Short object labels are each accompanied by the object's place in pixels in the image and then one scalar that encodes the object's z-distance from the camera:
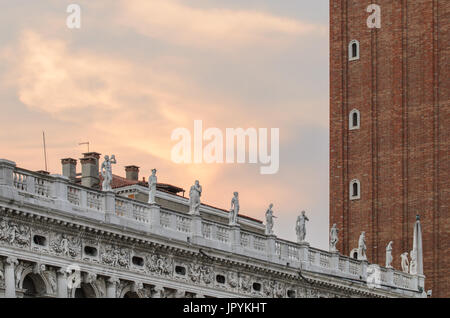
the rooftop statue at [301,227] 65.31
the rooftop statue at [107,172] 52.75
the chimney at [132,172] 76.00
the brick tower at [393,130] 85.56
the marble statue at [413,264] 76.62
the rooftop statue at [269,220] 62.66
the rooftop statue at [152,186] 55.16
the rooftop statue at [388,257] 74.28
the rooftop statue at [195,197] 57.66
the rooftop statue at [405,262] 77.62
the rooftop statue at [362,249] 71.06
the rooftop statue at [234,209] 60.10
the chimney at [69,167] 69.44
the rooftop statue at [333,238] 68.62
